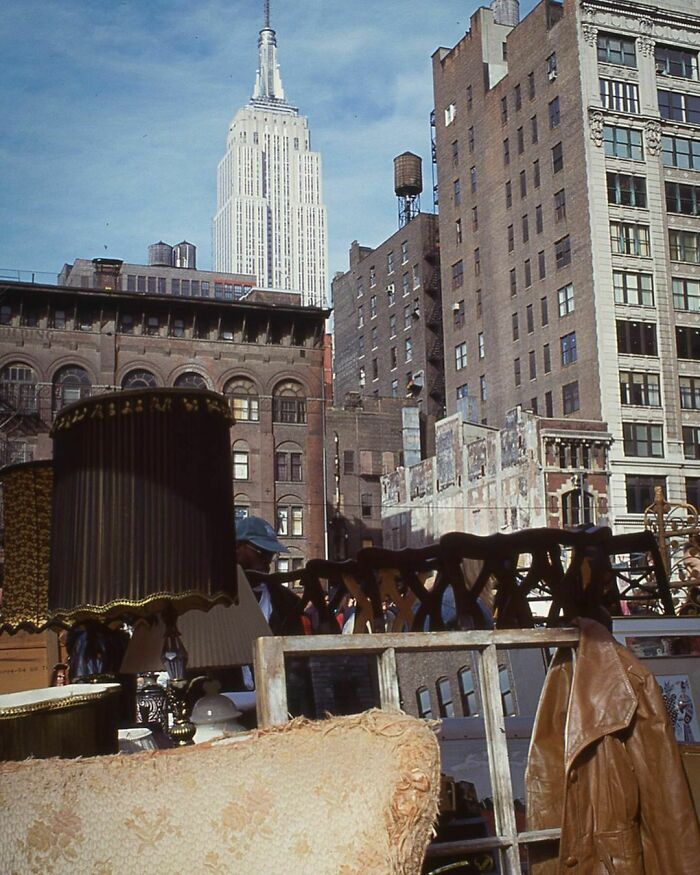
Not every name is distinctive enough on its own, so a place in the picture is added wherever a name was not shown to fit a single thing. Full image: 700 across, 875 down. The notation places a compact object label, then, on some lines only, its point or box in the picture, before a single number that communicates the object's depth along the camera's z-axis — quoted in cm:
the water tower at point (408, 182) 6769
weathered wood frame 271
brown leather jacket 285
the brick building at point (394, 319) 6231
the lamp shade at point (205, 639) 444
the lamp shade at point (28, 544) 543
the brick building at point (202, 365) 4569
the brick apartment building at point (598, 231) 4619
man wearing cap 722
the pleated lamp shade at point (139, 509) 361
